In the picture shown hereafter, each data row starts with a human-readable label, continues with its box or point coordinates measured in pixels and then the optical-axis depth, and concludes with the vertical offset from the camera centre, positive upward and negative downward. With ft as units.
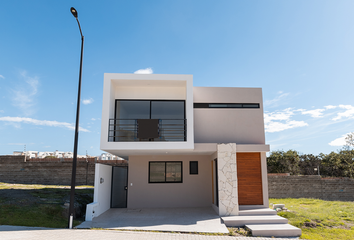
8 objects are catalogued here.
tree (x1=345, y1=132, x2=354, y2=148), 73.61 +7.27
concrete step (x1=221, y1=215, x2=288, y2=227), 27.43 -6.66
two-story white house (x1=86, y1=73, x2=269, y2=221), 31.01 +2.27
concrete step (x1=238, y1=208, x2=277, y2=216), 30.27 -6.25
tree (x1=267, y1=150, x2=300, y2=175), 71.77 +0.03
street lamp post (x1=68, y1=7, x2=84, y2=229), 23.86 +0.75
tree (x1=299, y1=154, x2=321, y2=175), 78.79 +0.05
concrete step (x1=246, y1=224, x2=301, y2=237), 24.38 -7.06
